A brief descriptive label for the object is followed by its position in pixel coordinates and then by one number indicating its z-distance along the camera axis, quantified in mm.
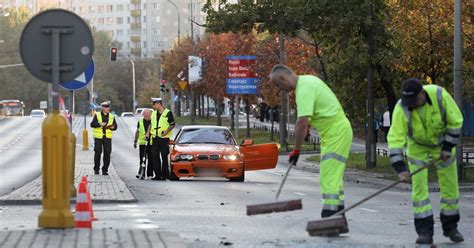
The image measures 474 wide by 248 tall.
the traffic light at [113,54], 72506
